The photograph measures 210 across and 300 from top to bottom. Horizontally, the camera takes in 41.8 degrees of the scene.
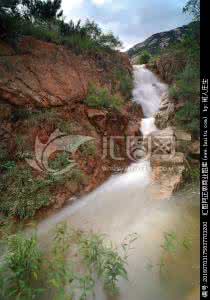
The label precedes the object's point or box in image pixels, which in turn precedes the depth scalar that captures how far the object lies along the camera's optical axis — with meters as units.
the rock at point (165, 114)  9.22
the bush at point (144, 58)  15.84
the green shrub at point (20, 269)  3.06
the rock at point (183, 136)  7.85
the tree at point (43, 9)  8.86
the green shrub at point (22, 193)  5.22
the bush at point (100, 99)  8.23
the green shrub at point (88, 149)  6.88
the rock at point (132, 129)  8.91
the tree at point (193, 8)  7.56
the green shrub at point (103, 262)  3.29
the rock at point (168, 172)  6.22
